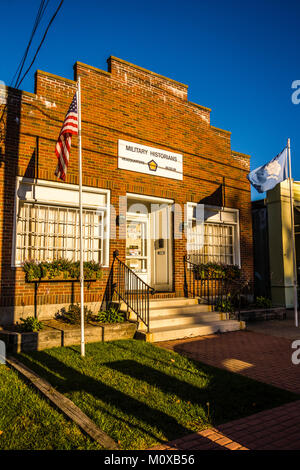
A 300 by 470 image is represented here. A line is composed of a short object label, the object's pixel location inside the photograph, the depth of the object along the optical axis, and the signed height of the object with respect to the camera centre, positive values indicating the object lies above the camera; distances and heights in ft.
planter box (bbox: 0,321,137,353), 19.44 -4.39
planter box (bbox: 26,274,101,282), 24.06 -1.21
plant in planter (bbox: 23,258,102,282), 23.90 -0.56
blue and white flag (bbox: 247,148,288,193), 29.96 +7.33
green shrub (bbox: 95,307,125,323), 24.43 -3.84
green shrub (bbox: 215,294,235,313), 30.04 -3.95
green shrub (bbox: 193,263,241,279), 32.78 -0.99
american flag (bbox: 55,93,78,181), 20.83 +7.34
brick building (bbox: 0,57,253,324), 24.75 +6.32
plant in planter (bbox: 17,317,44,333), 21.06 -3.77
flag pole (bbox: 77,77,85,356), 20.04 +3.21
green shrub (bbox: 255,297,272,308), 34.50 -4.21
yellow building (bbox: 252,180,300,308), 39.27 +1.56
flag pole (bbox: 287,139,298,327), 29.50 +7.39
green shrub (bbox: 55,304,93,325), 23.71 -3.65
